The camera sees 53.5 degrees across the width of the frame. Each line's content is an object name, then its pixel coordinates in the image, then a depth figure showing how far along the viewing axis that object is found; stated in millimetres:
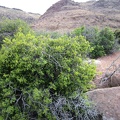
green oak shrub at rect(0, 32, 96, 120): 2912
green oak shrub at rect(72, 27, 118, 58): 8181
